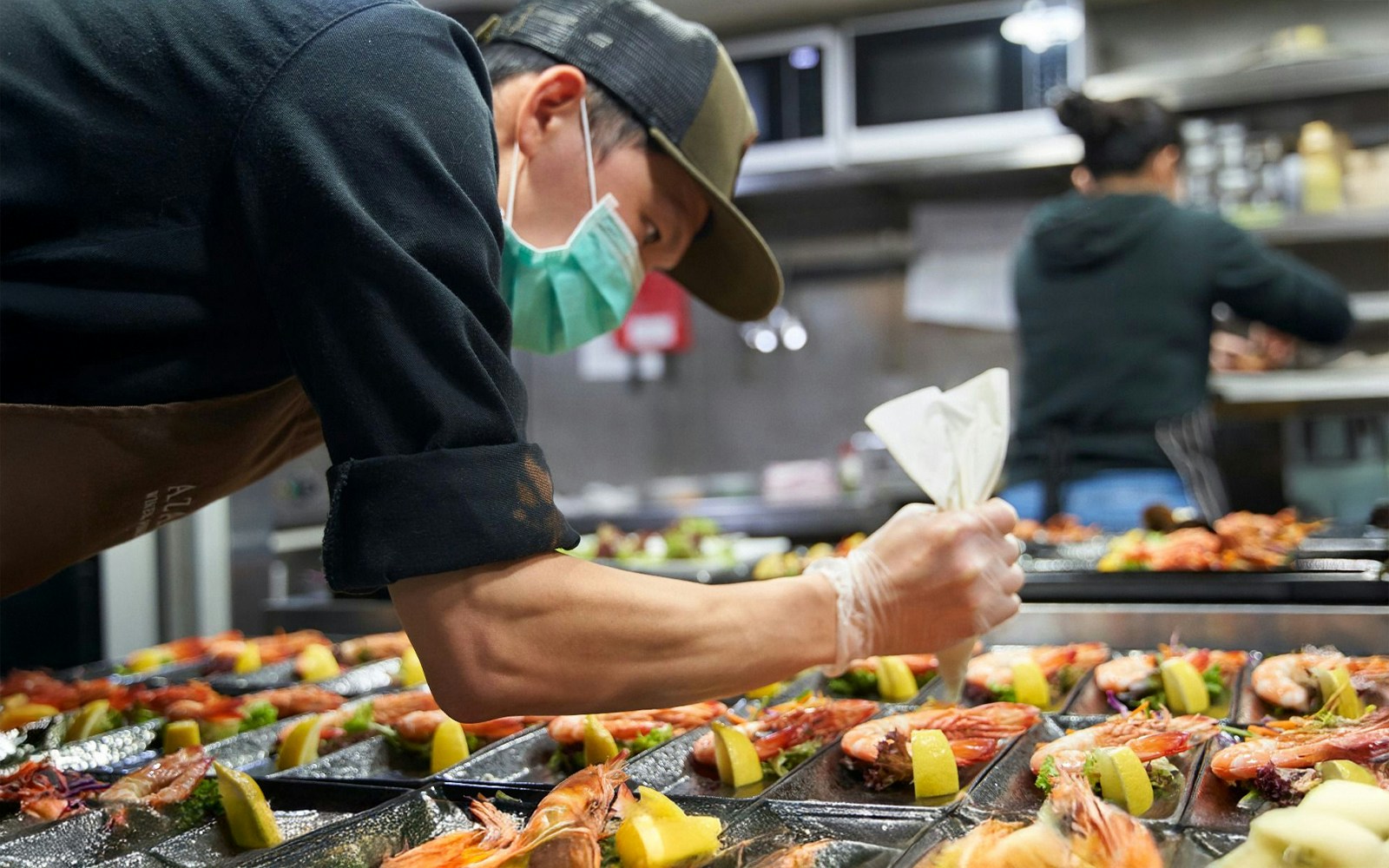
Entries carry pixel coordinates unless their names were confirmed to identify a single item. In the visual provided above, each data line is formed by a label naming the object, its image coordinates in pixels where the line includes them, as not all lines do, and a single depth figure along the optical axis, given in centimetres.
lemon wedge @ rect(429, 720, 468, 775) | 169
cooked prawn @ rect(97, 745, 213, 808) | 154
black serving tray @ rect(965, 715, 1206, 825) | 132
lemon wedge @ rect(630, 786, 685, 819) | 127
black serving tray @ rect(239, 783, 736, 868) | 126
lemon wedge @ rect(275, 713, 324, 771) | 172
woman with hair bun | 373
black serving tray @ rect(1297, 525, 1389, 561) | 268
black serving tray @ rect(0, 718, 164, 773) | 180
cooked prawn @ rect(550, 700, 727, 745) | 174
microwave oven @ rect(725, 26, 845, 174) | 572
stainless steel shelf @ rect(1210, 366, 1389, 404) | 481
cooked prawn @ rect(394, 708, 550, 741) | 176
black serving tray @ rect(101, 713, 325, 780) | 175
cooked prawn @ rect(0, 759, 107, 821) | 152
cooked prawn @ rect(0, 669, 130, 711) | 211
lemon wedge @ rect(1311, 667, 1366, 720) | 162
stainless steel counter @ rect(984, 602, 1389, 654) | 214
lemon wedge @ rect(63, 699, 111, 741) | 189
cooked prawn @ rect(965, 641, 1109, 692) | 197
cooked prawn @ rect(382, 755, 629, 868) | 118
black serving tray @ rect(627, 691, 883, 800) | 155
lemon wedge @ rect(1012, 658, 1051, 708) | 187
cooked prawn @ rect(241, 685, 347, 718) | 207
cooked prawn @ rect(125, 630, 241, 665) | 266
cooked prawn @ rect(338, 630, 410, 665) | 258
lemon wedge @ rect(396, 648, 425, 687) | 229
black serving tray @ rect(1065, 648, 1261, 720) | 179
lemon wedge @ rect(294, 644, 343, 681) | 242
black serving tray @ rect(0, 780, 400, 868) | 136
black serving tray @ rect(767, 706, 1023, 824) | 135
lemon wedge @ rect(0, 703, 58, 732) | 193
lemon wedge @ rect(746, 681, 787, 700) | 203
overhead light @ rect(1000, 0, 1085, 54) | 518
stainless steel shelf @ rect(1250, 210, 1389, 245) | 486
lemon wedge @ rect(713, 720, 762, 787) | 155
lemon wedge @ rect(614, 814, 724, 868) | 120
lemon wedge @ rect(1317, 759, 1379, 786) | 129
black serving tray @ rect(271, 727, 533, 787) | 166
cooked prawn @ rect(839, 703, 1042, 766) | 155
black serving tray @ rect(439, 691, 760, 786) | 160
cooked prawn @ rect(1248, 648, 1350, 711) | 174
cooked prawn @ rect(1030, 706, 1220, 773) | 146
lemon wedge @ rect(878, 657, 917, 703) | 201
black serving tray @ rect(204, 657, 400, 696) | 233
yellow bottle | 493
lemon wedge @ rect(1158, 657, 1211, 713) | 178
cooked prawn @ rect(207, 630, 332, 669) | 250
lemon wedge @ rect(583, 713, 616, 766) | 166
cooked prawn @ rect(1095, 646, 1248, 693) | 188
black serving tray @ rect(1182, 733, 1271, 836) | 124
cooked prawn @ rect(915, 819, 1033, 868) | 108
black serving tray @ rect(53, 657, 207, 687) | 241
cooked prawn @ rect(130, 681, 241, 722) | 197
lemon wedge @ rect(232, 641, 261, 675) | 248
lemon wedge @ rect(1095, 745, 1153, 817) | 132
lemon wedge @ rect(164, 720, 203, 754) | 182
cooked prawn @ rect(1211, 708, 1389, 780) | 135
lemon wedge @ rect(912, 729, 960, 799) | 144
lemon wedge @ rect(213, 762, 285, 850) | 139
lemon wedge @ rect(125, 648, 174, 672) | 258
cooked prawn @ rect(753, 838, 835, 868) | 118
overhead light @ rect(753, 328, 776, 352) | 642
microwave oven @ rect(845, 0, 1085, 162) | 531
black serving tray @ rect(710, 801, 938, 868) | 122
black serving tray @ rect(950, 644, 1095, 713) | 185
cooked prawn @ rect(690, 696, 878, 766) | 164
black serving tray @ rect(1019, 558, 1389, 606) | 227
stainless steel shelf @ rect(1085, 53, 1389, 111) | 487
